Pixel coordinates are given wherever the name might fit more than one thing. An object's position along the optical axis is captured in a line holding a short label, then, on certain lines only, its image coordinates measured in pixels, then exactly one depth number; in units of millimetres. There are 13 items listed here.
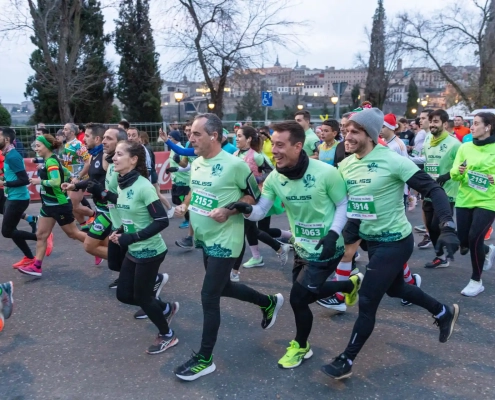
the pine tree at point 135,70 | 26453
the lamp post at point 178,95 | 21141
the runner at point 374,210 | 3242
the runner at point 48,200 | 5594
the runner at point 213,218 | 3414
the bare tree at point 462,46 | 29522
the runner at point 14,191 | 5688
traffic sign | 16156
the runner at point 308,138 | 7179
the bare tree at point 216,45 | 18891
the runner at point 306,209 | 3244
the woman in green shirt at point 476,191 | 4828
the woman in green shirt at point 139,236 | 3633
